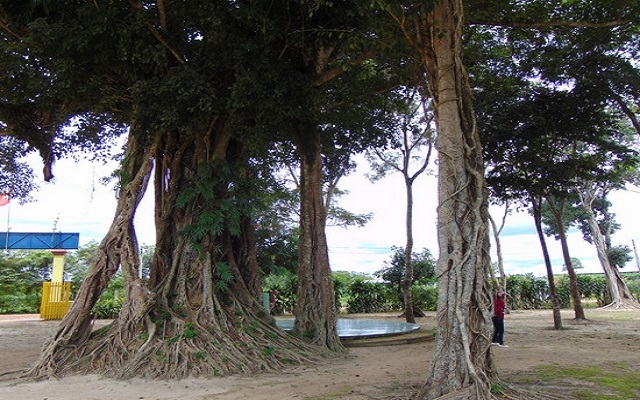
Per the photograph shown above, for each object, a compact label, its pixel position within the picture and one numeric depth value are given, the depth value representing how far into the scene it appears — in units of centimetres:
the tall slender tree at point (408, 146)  1493
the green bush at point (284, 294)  2156
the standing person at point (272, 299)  1897
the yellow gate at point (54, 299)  1872
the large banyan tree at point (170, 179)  714
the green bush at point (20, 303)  2289
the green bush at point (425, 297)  2331
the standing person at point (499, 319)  987
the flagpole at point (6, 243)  2050
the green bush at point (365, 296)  2306
